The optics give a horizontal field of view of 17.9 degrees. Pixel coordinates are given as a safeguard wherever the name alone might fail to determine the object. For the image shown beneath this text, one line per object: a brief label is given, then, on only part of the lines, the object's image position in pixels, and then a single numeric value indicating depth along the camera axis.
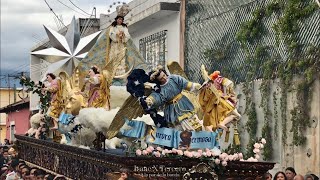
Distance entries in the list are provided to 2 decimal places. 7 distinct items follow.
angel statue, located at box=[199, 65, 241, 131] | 11.73
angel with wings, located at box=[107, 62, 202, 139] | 11.03
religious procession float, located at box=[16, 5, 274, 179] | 10.40
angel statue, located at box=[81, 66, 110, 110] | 15.33
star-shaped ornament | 21.23
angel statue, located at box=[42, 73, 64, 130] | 19.72
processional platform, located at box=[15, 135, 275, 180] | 10.12
